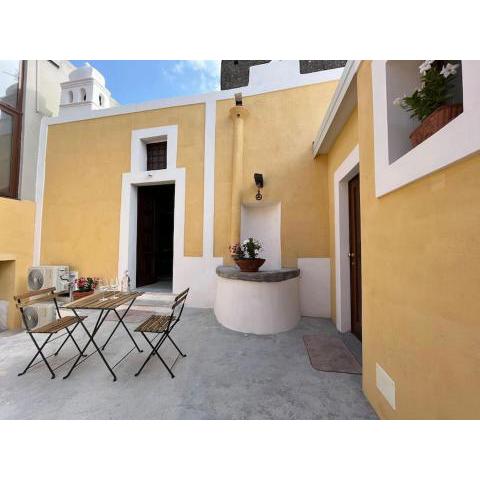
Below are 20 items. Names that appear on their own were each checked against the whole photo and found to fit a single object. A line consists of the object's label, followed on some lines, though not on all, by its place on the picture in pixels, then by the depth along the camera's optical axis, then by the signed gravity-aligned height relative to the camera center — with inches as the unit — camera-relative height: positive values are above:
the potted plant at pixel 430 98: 50.3 +39.9
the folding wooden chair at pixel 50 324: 91.1 -35.1
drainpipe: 177.5 +66.9
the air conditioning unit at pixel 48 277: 186.4 -26.9
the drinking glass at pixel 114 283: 196.9 -33.1
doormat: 94.7 -52.3
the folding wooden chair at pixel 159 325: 90.5 -35.1
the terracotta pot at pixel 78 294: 187.0 -40.8
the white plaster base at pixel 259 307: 133.4 -37.4
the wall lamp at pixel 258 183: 171.2 +54.6
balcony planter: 47.3 +30.1
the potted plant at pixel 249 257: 143.9 -5.7
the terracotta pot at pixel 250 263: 143.6 -9.7
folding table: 91.1 -25.8
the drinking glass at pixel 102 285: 197.3 -34.9
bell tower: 242.7 +179.1
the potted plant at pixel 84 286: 187.6 -34.8
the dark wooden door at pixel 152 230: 219.5 +20.4
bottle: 197.8 -31.7
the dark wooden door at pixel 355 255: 126.1 -3.3
